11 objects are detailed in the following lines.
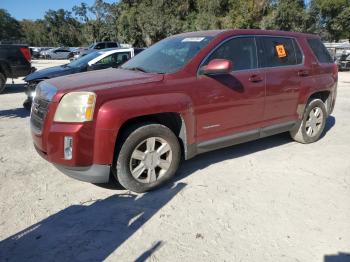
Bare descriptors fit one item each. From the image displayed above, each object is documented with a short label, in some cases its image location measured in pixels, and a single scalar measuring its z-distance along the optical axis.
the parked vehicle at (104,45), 28.57
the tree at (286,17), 36.94
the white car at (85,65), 8.45
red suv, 3.72
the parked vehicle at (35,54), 45.25
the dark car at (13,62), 11.75
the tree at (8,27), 80.62
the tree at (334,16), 41.72
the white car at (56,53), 44.38
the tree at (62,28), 69.25
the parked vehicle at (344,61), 23.20
